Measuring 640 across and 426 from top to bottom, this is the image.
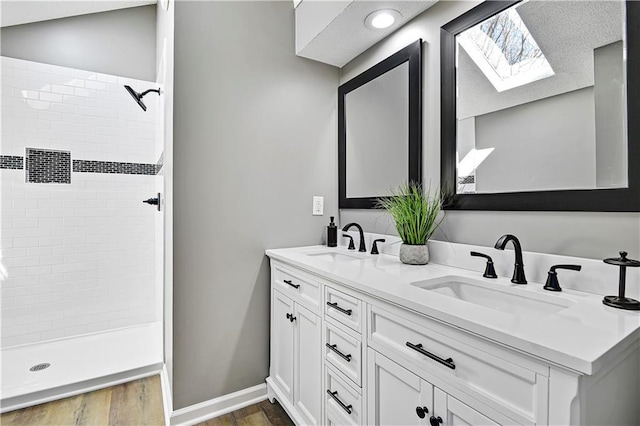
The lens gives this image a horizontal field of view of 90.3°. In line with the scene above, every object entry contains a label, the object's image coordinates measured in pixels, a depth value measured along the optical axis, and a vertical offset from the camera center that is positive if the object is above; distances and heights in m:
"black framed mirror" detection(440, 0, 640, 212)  1.00 +0.39
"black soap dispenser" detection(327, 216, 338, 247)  2.07 -0.15
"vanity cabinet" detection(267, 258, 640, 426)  0.66 -0.44
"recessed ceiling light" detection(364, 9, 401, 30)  1.62 +1.01
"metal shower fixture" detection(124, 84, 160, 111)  2.01 +0.74
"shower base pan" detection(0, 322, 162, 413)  1.88 -1.05
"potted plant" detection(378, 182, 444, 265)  1.49 -0.05
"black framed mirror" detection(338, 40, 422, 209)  1.68 +0.50
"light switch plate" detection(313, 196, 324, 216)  2.12 +0.04
